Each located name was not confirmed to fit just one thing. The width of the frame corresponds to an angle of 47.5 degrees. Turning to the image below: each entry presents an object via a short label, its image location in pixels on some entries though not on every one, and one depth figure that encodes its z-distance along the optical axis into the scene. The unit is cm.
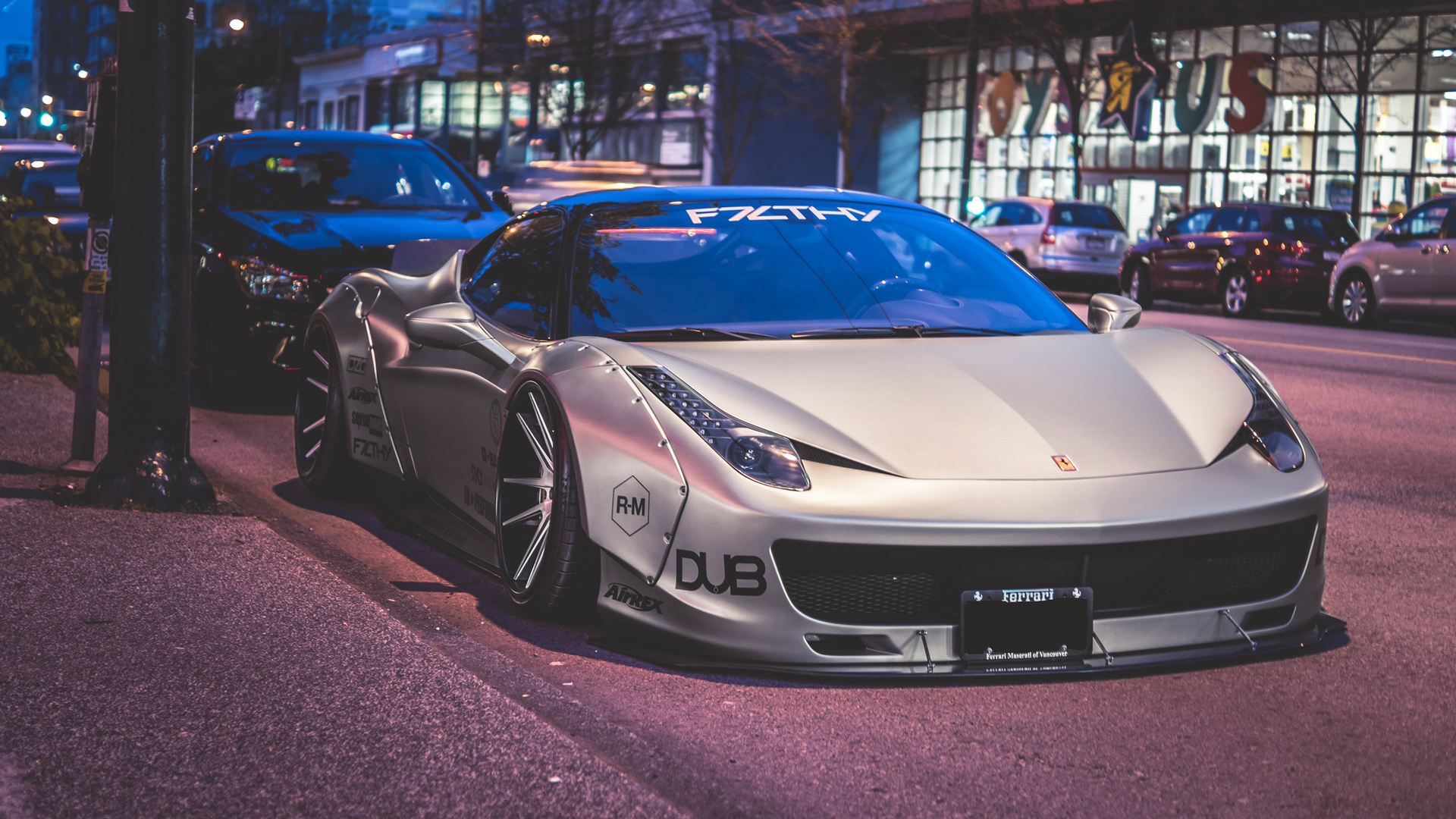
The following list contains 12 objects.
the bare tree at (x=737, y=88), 4797
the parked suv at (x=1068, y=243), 2700
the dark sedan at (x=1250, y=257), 2278
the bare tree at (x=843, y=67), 3903
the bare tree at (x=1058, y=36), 3394
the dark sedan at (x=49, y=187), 1741
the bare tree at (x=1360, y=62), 2856
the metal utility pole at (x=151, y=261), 621
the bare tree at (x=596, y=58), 4931
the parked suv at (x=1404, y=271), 1986
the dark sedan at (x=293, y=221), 937
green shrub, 995
